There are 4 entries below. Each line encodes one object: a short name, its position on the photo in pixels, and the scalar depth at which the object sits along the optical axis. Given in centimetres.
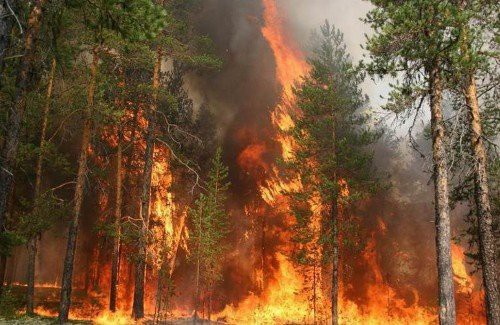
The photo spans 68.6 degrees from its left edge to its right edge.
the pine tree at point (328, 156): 2097
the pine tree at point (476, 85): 984
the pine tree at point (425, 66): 1005
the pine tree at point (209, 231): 2333
